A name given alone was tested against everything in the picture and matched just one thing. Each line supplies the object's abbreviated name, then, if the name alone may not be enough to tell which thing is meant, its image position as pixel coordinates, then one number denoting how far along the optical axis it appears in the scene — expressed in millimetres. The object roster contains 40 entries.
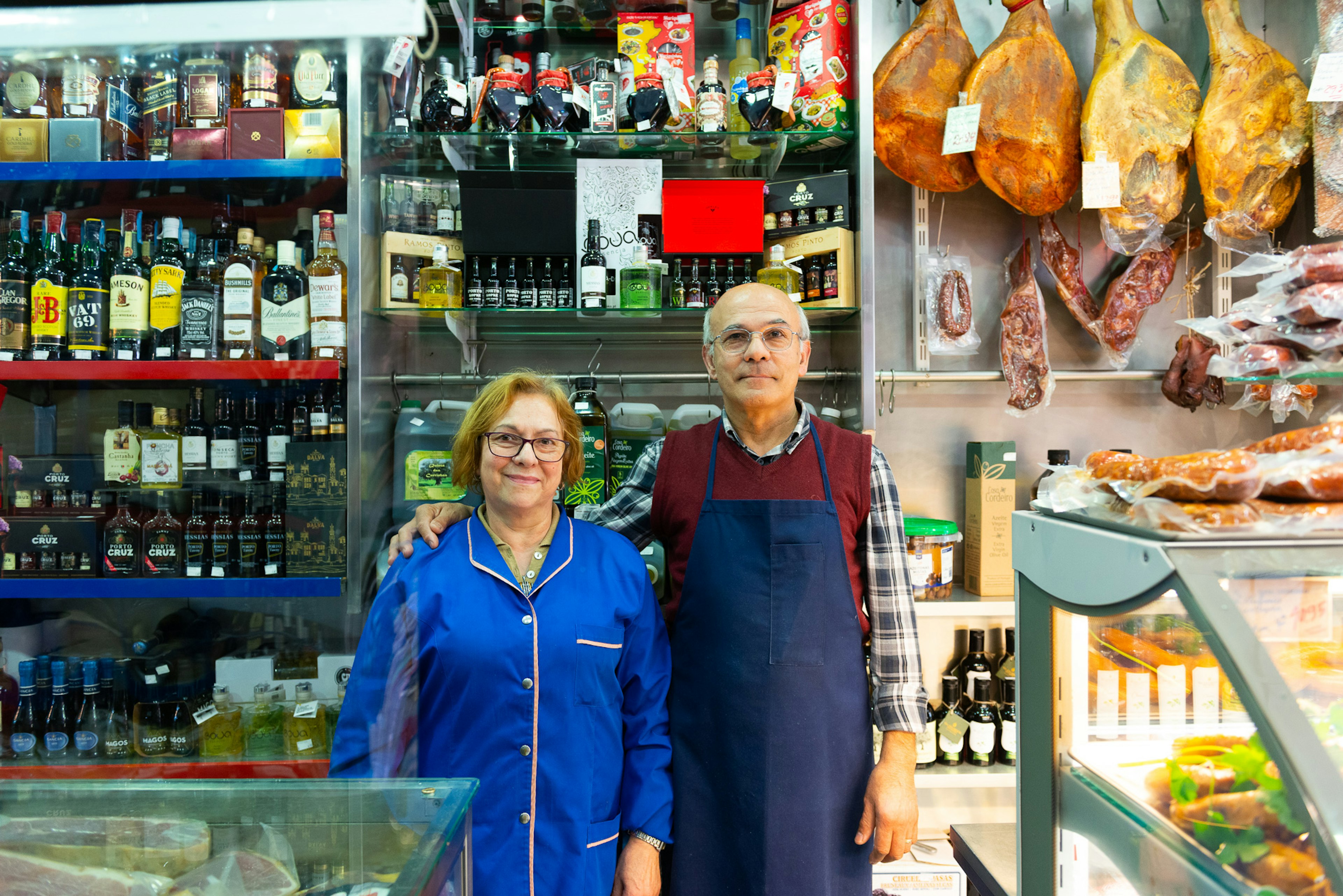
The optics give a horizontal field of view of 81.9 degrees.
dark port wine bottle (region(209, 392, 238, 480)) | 2270
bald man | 1583
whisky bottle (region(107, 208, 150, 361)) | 2174
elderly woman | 1418
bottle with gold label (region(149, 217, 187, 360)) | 2193
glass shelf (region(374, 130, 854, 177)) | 2375
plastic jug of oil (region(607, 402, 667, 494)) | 2348
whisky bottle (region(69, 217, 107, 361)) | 2148
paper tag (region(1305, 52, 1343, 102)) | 2189
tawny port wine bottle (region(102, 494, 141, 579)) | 2158
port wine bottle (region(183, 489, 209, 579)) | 2184
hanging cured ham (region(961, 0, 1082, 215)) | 2354
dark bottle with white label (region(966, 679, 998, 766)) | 2492
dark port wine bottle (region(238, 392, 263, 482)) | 2279
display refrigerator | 764
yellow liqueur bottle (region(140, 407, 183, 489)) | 2230
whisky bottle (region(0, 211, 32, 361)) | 2115
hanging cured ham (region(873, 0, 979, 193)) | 2402
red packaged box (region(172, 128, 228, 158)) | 2195
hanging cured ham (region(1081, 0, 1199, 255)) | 2365
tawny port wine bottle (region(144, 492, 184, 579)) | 2178
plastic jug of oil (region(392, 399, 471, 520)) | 2332
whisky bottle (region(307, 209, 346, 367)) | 2221
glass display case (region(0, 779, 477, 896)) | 817
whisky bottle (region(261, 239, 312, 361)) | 2223
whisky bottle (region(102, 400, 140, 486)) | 2209
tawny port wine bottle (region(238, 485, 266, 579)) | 2209
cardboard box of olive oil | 2580
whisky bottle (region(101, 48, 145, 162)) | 2174
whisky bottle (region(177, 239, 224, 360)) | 2188
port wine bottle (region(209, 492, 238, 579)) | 2189
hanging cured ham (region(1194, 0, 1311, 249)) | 2332
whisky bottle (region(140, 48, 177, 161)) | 2221
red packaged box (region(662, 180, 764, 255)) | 2340
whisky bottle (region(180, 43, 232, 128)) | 2215
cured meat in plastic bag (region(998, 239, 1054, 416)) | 2557
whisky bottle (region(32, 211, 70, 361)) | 2133
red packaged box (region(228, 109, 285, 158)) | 2193
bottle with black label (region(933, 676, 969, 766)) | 2475
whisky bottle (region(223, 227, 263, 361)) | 2209
